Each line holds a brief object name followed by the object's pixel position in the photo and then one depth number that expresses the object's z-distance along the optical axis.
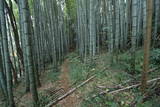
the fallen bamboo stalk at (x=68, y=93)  1.68
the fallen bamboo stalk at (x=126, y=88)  1.33
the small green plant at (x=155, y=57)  1.73
